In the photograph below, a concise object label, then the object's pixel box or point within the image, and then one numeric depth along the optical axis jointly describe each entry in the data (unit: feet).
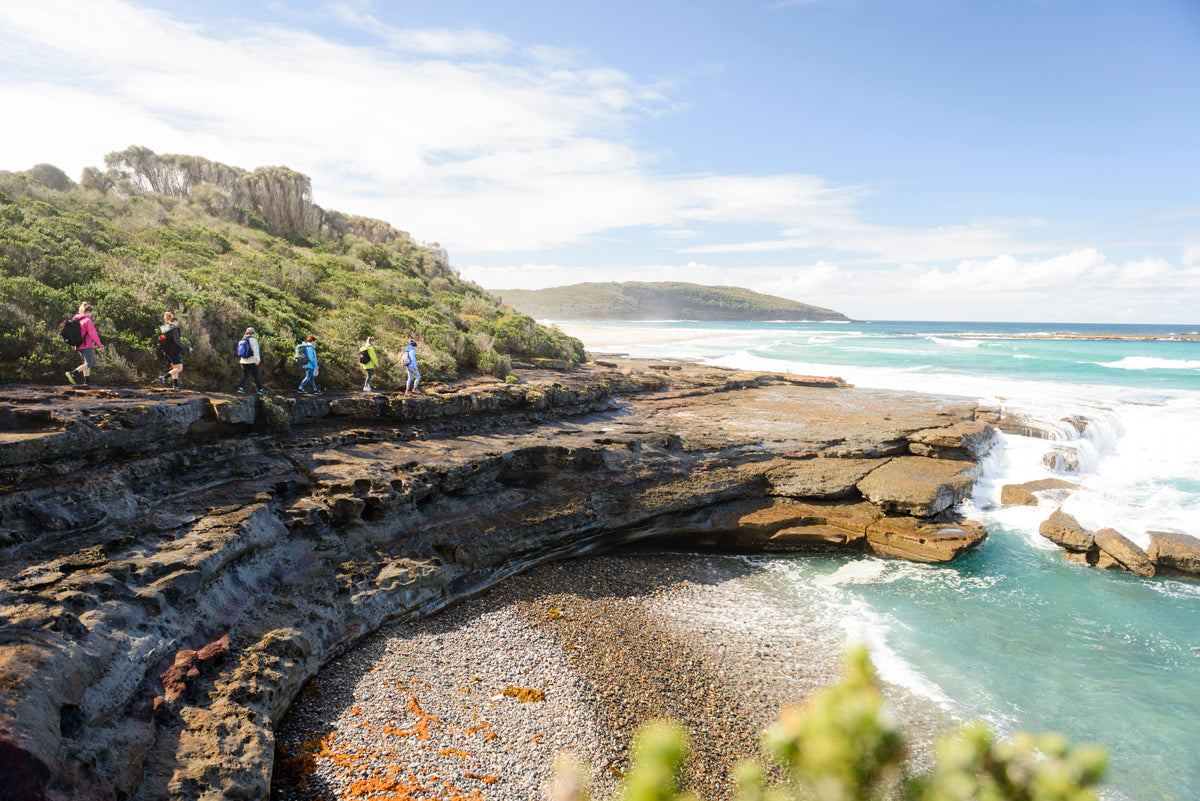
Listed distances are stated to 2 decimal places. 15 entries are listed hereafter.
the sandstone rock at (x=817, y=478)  43.62
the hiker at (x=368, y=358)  42.09
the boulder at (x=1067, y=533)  39.73
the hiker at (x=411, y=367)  43.98
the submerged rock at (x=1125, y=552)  37.45
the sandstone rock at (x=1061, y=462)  53.73
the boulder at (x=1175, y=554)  37.11
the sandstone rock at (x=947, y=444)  50.90
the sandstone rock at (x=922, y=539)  38.58
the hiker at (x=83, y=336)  30.53
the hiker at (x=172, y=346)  33.63
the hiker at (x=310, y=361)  39.01
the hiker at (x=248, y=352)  35.58
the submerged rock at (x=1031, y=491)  47.06
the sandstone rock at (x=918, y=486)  41.88
